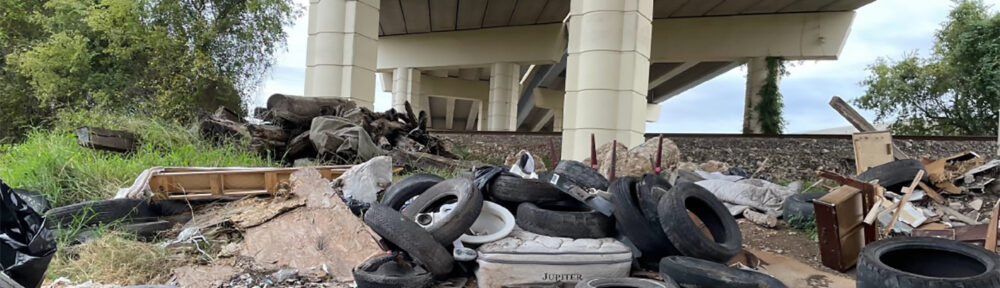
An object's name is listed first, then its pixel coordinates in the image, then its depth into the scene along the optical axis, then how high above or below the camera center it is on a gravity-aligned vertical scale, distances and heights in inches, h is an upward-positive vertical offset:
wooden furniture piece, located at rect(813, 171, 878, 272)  170.1 -20.6
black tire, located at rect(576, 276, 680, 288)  123.4 -30.9
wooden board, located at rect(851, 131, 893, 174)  312.0 +6.3
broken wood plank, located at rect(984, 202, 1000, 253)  162.1 -19.2
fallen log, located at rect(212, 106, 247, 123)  374.9 +3.5
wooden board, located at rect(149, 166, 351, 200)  214.4 -25.4
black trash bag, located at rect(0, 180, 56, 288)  105.1 -26.3
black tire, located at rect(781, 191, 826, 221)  224.5 -21.1
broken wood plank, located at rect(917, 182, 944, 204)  256.2 -14.1
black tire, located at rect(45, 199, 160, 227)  186.2 -34.3
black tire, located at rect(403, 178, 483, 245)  148.6 -21.3
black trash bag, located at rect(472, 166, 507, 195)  177.0 -13.7
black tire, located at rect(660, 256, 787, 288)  123.0 -28.3
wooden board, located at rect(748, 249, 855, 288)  161.7 -35.7
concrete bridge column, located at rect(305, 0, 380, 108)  468.4 +64.9
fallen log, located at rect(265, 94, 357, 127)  343.6 +10.1
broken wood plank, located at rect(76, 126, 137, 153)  291.4 -14.3
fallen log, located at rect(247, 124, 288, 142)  329.4 -5.7
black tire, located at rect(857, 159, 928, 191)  248.5 -5.6
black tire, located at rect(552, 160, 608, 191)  205.3 -12.4
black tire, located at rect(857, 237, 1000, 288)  115.6 -23.1
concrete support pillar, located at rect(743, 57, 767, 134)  608.4 +66.6
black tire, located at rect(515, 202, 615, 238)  157.3 -23.4
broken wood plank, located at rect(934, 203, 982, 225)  234.7 -21.5
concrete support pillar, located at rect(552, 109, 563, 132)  1042.7 +38.0
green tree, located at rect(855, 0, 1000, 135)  665.6 +104.9
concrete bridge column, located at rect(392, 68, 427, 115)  828.0 +67.0
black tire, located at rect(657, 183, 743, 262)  146.6 -22.1
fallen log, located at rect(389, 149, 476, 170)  331.9 -17.5
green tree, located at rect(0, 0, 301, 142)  526.0 +59.2
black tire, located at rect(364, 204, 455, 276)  142.6 -27.8
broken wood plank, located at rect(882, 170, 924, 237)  190.9 -14.2
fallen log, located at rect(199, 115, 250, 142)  346.6 -6.3
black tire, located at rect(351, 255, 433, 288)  132.5 -35.8
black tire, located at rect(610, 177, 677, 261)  156.7 -23.9
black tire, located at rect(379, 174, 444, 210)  194.9 -20.8
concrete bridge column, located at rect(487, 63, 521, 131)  784.9 +59.7
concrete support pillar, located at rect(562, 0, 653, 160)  374.9 +48.8
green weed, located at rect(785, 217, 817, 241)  217.2 -28.0
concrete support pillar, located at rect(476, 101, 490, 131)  1091.9 +39.1
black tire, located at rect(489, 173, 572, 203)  172.6 -16.2
